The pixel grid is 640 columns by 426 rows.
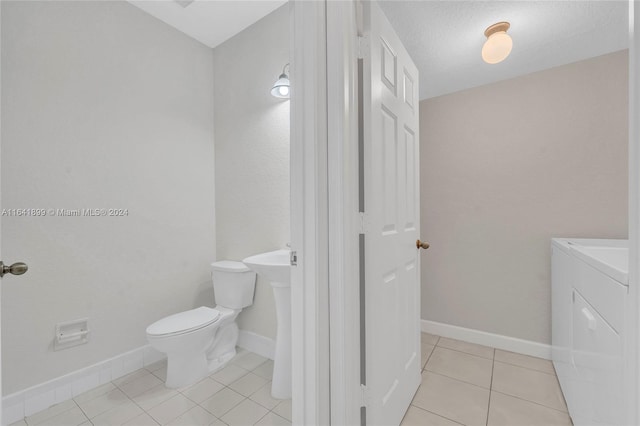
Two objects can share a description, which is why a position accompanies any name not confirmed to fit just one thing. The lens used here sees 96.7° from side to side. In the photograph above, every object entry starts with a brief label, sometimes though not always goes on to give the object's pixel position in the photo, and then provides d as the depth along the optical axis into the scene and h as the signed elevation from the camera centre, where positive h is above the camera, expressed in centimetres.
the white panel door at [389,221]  115 -6
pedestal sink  162 -78
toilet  168 -74
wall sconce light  194 +85
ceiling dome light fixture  159 +92
